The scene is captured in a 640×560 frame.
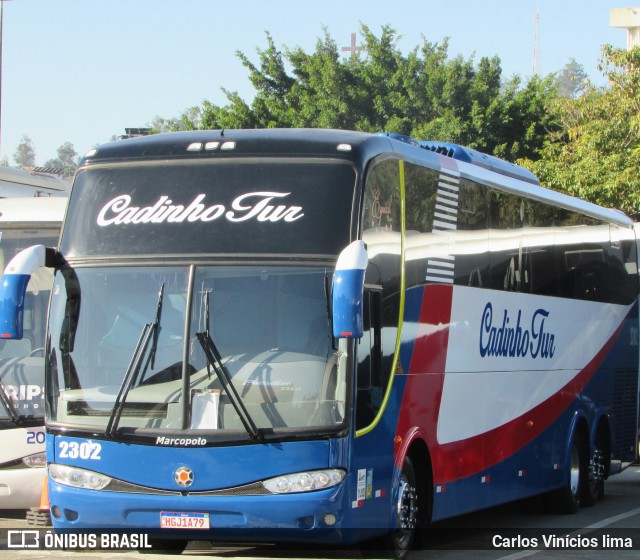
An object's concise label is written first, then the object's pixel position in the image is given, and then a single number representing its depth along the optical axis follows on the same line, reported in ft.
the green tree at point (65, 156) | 594.69
